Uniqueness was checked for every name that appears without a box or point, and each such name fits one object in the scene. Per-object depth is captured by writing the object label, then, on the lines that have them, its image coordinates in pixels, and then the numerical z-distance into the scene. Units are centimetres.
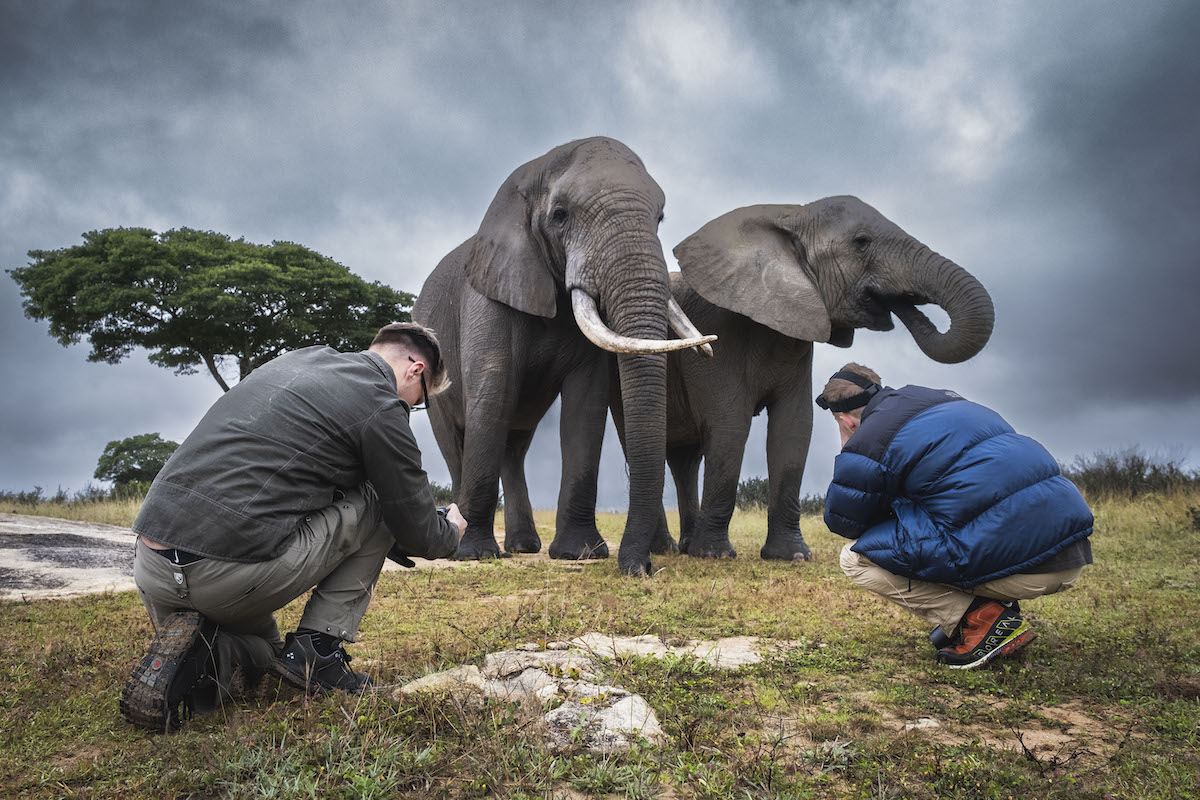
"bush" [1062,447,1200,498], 1531
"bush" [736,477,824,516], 1981
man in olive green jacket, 313
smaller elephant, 848
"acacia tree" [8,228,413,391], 2344
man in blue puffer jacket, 376
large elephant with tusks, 712
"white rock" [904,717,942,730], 305
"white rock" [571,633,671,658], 380
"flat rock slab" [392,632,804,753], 279
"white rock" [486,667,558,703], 308
